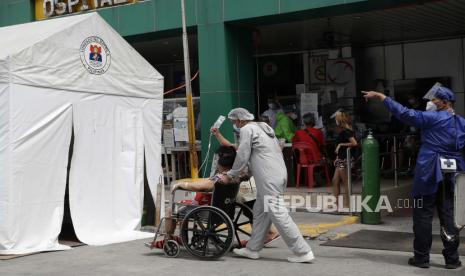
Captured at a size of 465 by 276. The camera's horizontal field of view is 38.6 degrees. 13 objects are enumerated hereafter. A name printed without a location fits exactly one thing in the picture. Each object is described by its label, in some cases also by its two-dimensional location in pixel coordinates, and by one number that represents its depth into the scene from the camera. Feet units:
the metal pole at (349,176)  34.94
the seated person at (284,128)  45.91
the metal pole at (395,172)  38.42
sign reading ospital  48.47
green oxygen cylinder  32.58
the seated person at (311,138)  42.27
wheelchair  25.08
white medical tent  26.91
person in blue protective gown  22.75
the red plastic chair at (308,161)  42.11
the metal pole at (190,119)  38.37
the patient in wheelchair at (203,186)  25.67
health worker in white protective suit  24.20
